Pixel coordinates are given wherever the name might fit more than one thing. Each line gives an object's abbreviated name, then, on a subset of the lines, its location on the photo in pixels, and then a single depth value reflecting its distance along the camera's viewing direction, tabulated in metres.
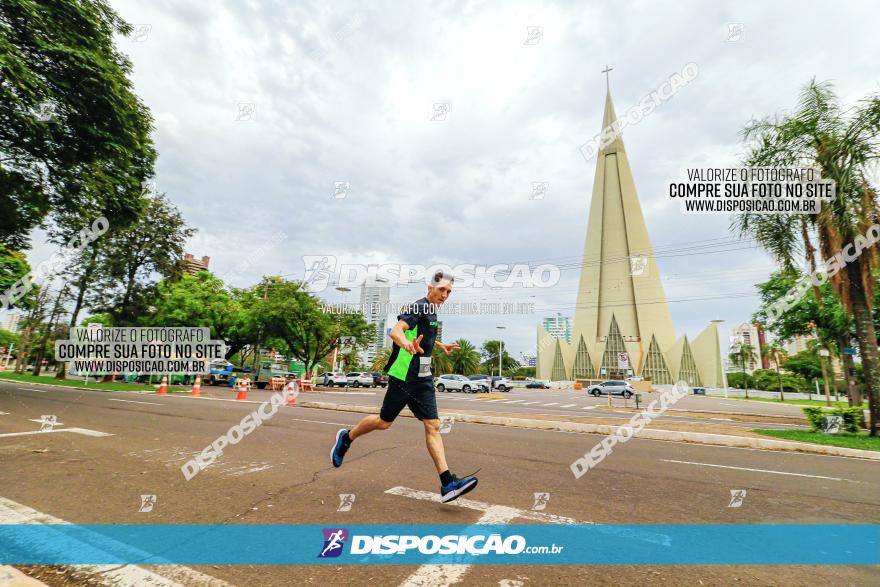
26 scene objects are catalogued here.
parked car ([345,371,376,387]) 42.75
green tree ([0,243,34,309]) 14.32
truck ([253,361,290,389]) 34.66
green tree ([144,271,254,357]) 33.53
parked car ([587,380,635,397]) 38.78
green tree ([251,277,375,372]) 33.34
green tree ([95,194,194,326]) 27.50
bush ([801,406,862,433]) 11.49
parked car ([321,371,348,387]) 41.38
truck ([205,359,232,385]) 37.84
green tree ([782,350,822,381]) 66.06
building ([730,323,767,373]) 72.84
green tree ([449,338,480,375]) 66.94
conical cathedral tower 77.50
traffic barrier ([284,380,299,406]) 16.04
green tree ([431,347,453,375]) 63.09
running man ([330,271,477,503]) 3.86
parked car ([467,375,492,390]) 39.02
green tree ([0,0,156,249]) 11.84
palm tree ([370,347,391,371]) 65.12
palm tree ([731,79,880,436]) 10.39
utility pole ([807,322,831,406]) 22.18
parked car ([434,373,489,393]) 37.38
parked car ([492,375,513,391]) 42.78
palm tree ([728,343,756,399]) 65.00
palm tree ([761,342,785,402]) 58.19
